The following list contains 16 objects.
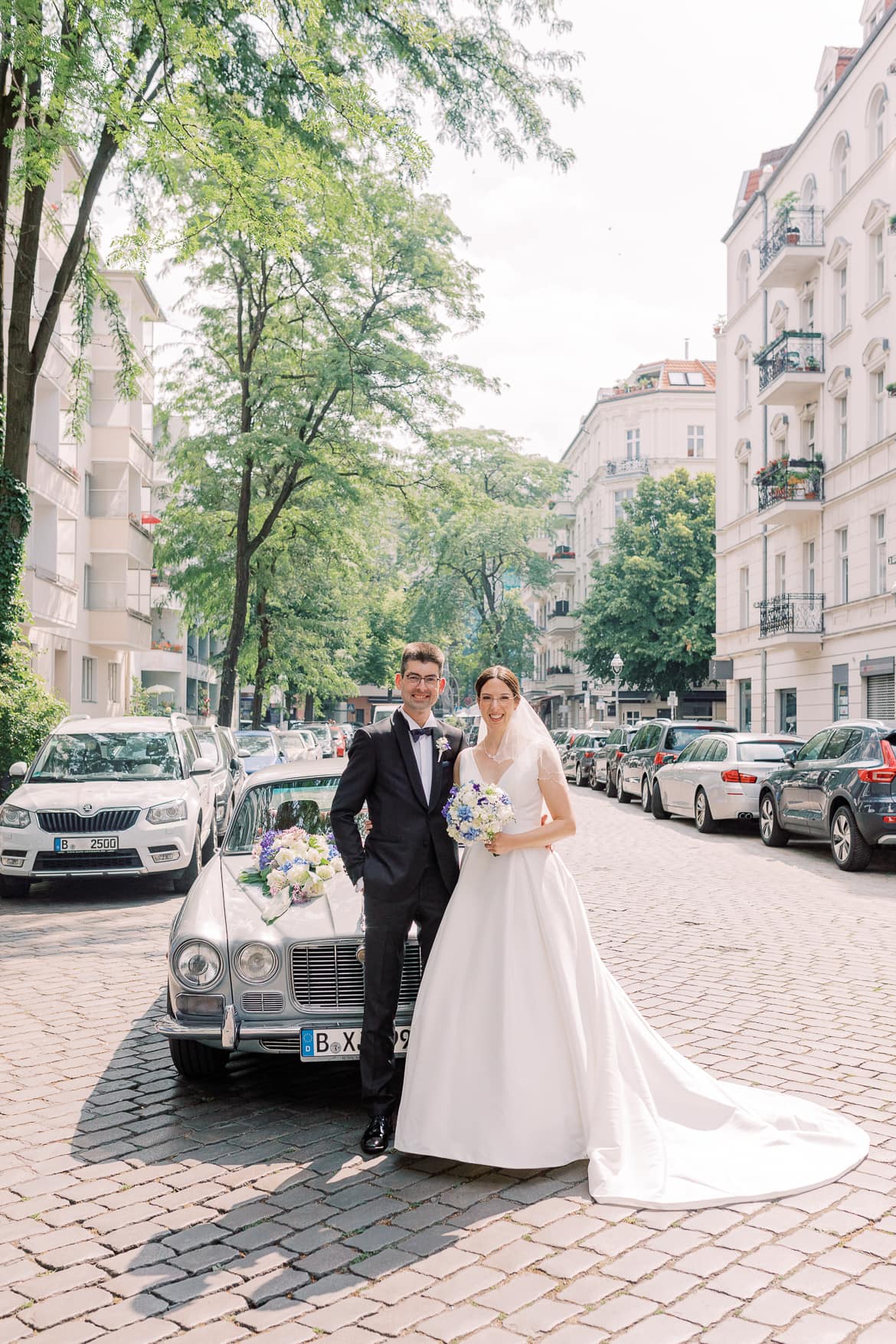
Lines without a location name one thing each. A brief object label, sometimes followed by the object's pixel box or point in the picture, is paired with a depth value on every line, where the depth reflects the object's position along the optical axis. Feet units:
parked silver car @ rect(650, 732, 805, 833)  60.44
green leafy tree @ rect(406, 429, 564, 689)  184.24
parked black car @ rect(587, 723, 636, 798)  95.96
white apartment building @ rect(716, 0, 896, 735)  93.45
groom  15.88
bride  14.61
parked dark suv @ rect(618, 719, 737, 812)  75.82
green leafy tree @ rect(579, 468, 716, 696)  153.69
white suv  37.45
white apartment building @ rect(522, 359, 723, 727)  217.77
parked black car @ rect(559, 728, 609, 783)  116.98
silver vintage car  17.22
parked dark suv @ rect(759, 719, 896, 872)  45.85
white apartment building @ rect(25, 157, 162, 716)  100.78
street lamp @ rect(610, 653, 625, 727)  146.30
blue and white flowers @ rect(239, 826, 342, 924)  18.85
